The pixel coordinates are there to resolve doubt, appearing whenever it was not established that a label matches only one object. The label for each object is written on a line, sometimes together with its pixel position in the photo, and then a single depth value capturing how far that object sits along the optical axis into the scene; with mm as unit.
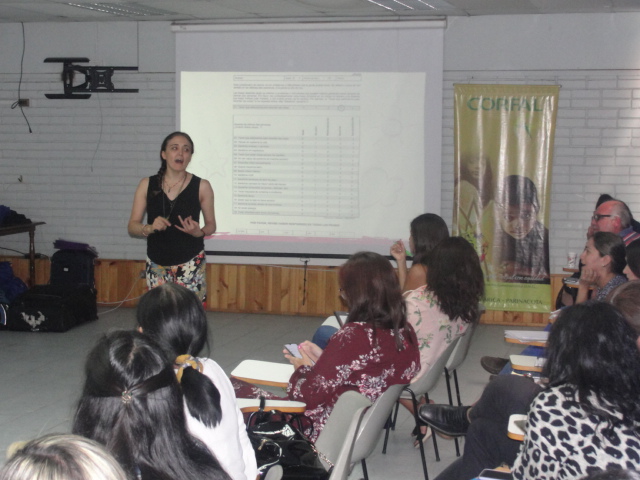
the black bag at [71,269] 7355
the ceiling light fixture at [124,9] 6384
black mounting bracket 7383
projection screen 6793
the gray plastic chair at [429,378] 3465
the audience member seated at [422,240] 4027
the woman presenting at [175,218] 4059
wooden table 7199
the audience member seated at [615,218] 4719
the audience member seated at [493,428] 2686
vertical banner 6727
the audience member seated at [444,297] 3592
